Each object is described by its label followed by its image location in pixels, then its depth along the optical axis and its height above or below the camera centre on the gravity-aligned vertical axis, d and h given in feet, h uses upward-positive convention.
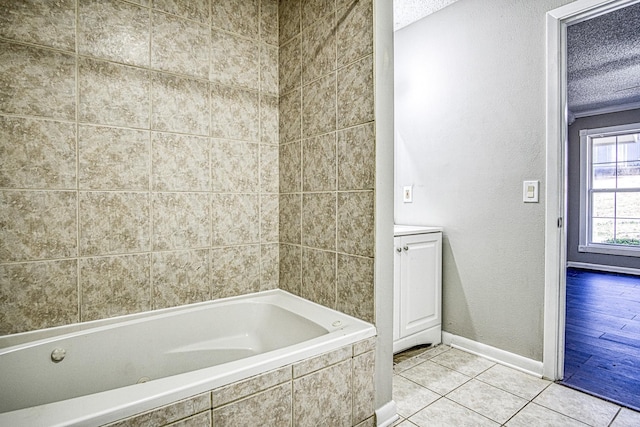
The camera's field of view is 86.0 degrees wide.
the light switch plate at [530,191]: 6.57 +0.28
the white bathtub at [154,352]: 3.07 -1.85
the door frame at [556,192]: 6.27 +0.25
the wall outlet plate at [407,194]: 8.91 +0.33
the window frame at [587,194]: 16.84 +0.57
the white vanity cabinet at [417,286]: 7.14 -1.75
